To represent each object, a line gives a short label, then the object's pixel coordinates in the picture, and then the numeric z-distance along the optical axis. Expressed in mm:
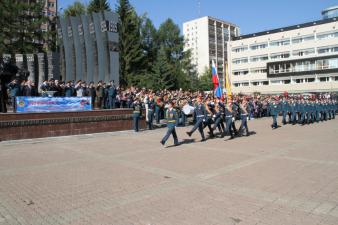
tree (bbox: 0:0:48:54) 41375
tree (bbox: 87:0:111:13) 48250
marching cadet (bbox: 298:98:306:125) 21727
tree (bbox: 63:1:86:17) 55144
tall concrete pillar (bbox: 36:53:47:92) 29359
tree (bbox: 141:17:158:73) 65006
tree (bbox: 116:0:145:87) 49469
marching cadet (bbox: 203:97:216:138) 15109
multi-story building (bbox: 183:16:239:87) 125812
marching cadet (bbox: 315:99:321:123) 23969
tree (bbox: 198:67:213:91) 73475
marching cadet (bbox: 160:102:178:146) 12617
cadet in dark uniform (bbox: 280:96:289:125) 20672
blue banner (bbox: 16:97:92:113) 15352
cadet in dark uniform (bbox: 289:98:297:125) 21391
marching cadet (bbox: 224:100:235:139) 14844
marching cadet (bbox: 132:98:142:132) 18227
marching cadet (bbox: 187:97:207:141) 14345
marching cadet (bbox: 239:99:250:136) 15454
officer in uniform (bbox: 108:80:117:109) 19266
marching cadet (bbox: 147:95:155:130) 19469
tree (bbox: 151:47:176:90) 42031
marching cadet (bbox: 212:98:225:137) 15414
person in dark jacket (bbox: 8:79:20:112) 15380
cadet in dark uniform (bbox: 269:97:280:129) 19234
